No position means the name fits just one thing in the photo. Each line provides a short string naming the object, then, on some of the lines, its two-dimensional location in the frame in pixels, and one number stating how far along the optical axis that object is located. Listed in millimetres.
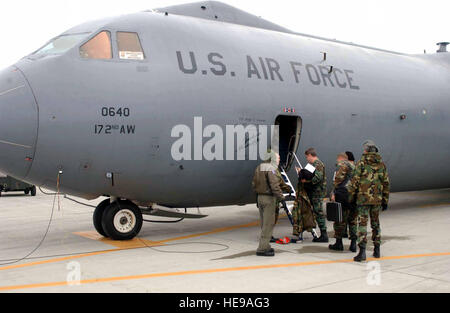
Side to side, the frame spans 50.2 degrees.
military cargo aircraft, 8797
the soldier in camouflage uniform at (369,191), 8188
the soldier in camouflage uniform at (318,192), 9930
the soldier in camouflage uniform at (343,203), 9172
